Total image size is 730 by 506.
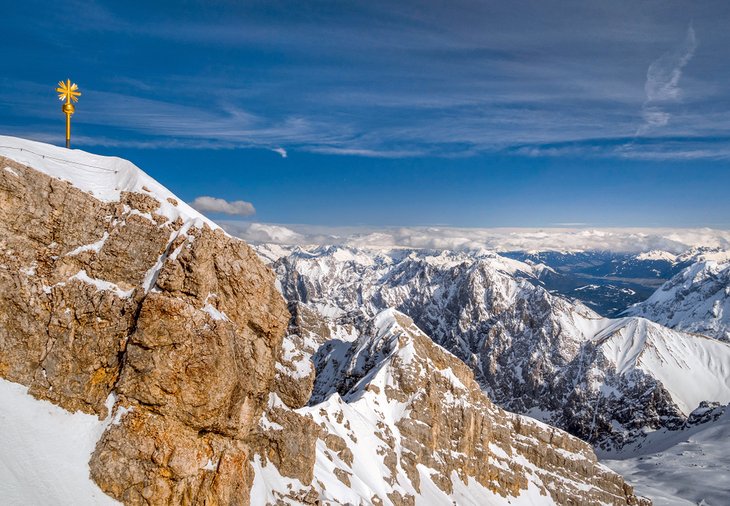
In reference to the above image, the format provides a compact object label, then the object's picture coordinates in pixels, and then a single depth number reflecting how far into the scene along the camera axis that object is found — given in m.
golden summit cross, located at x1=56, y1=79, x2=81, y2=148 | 45.56
